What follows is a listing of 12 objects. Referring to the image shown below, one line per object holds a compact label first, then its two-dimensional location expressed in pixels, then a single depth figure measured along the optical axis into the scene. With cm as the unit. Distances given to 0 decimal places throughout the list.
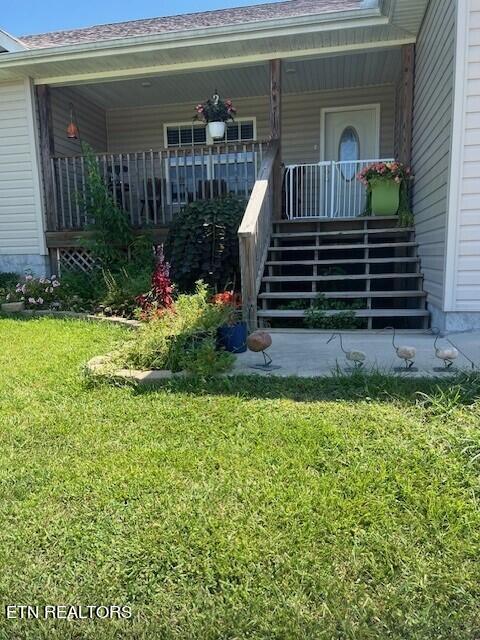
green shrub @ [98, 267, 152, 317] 584
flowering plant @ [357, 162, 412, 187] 625
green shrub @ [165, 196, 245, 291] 573
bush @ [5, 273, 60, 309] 665
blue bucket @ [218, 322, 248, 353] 410
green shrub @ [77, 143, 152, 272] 668
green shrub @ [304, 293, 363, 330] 510
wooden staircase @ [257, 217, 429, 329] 531
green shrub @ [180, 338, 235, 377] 340
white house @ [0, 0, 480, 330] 453
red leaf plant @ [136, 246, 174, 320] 506
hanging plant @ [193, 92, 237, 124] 745
